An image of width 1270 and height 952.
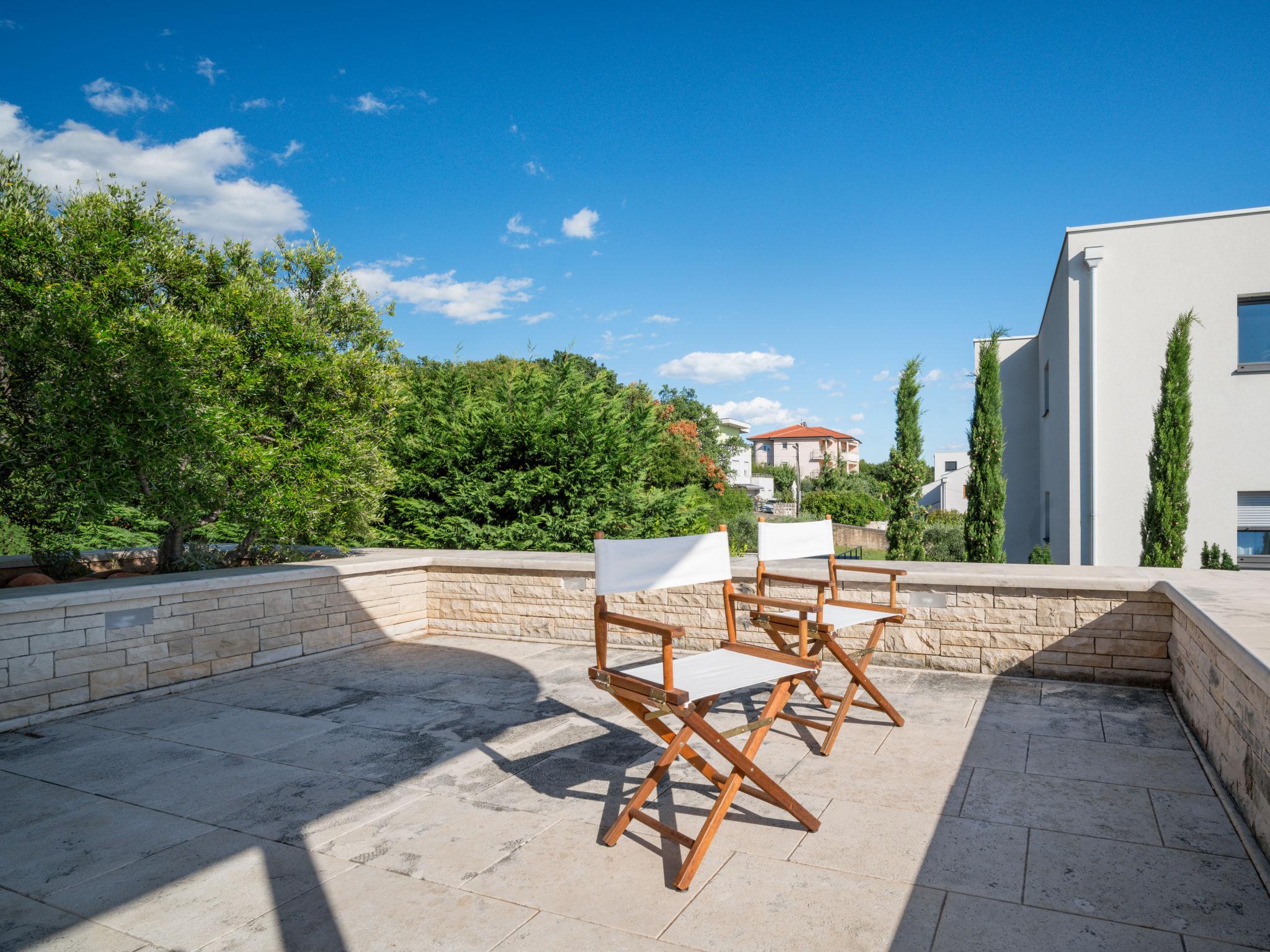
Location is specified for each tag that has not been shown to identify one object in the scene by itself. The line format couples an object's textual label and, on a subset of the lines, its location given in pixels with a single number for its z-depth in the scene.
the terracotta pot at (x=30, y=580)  4.94
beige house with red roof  61.81
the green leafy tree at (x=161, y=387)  4.70
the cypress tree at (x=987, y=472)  9.59
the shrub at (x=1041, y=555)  8.65
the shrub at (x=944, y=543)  13.32
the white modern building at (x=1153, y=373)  8.06
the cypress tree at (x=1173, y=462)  8.03
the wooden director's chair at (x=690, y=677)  2.32
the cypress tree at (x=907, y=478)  9.81
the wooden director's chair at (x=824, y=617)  3.22
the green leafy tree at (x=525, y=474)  8.13
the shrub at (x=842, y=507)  29.86
